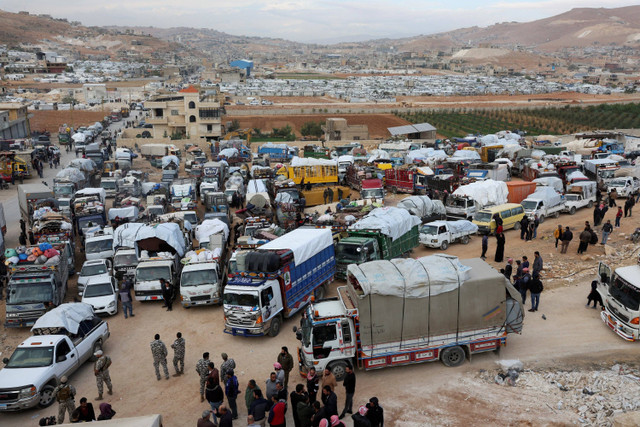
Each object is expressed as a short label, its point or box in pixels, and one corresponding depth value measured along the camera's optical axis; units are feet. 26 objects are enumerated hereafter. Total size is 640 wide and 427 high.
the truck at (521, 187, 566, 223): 82.99
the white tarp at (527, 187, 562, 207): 85.25
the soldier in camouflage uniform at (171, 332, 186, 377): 40.98
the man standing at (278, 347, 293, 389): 37.52
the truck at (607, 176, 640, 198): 95.35
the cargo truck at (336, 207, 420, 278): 59.72
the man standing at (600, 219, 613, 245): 65.82
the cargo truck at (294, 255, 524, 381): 38.09
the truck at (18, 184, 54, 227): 82.69
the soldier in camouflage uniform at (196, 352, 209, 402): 36.91
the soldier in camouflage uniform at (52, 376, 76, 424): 34.14
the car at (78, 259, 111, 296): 58.13
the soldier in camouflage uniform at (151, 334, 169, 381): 40.40
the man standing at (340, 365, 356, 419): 33.58
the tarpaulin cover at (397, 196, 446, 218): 81.00
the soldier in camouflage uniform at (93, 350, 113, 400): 38.04
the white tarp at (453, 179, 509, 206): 86.48
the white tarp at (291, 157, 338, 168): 107.24
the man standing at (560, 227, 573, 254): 64.18
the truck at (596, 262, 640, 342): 41.73
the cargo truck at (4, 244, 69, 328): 50.37
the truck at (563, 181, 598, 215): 89.20
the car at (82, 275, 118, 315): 53.47
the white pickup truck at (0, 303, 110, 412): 36.78
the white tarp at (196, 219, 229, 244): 70.45
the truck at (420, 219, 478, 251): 72.84
